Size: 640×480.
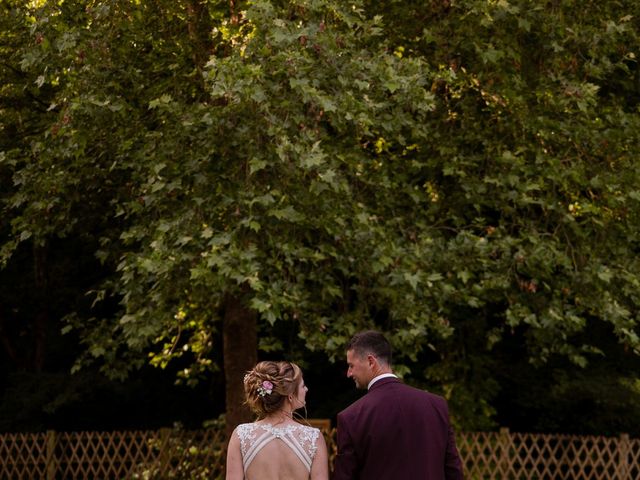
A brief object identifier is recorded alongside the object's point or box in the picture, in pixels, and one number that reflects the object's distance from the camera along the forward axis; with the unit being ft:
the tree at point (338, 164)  31.58
